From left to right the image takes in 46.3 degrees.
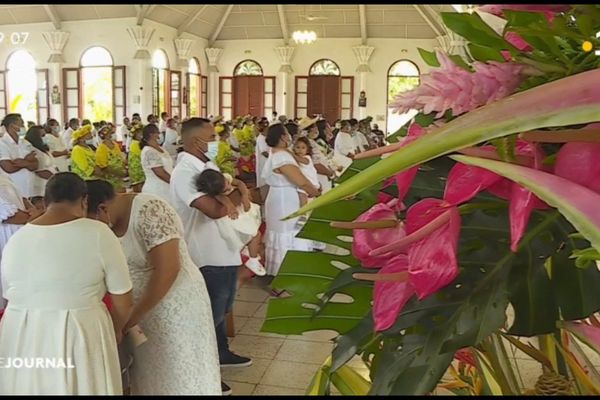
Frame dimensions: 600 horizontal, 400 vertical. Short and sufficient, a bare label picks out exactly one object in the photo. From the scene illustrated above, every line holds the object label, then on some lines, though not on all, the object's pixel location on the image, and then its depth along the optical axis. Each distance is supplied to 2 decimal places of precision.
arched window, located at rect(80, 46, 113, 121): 17.56
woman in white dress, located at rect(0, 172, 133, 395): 2.41
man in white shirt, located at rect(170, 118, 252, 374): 3.97
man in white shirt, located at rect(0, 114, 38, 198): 6.72
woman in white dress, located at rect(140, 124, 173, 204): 6.25
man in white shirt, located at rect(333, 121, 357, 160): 10.53
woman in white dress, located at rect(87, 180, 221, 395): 2.72
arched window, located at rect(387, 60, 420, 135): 20.25
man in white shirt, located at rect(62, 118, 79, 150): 12.44
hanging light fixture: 18.73
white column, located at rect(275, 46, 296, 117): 20.75
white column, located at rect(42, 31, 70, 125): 17.31
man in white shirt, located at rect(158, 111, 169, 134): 15.46
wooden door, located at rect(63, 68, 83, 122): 17.84
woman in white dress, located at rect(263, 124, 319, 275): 5.58
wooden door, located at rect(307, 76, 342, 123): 20.92
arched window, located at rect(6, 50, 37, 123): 18.20
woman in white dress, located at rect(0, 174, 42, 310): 4.23
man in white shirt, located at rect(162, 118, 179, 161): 11.82
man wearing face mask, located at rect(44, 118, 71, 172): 9.28
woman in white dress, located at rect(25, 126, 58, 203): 6.88
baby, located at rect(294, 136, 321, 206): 5.71
